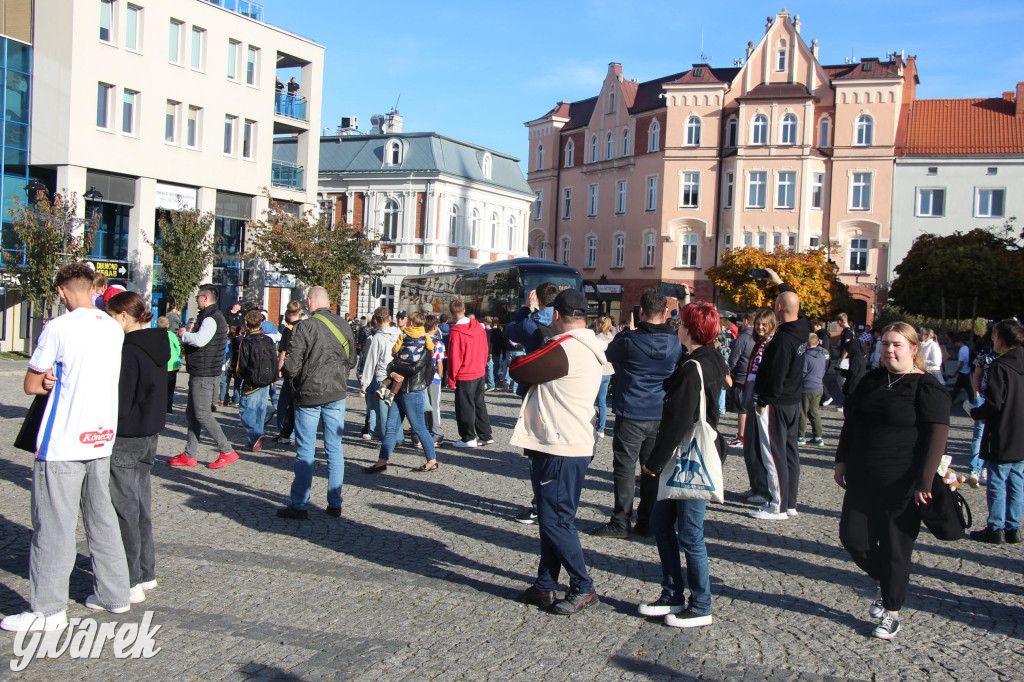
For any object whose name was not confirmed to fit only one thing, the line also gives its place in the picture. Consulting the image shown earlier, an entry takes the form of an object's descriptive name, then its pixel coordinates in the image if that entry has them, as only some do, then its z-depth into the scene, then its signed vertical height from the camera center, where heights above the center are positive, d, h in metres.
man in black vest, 9.93 -0.85
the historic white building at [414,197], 51.72 +6.54
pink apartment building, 50.31 +9.37
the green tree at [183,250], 32.84 +1.73
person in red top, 12.07 -0.86
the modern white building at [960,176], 48.44 +8.57
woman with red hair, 5.23 -1.16
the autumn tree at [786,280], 44.66 +2.26
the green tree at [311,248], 36.94 +2.33
